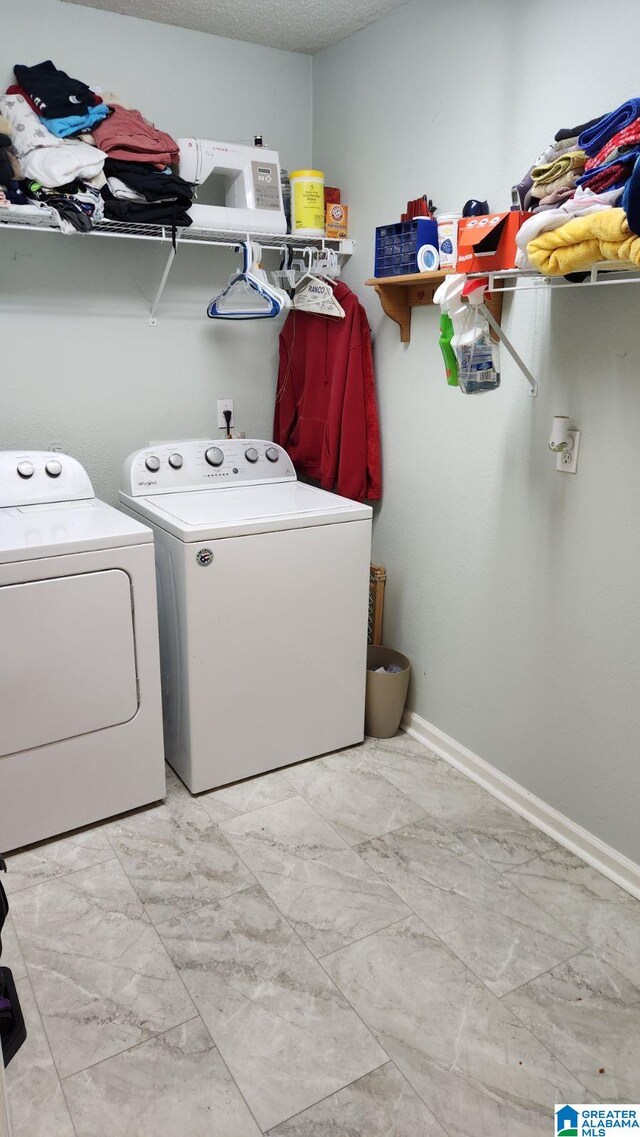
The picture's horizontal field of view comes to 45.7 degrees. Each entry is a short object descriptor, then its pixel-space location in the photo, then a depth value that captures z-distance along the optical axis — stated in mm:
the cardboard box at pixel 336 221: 2801
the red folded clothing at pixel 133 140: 2322
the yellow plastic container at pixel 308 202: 2721
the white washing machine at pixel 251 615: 2295
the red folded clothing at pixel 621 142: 1461
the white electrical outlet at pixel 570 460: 2037
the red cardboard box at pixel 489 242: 1860
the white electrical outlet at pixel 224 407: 3033
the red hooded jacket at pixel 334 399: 2732
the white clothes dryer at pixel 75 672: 2027
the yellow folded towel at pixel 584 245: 1431
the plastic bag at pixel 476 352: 1972
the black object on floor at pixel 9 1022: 841
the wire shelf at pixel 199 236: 2398
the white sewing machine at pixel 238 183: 2537
